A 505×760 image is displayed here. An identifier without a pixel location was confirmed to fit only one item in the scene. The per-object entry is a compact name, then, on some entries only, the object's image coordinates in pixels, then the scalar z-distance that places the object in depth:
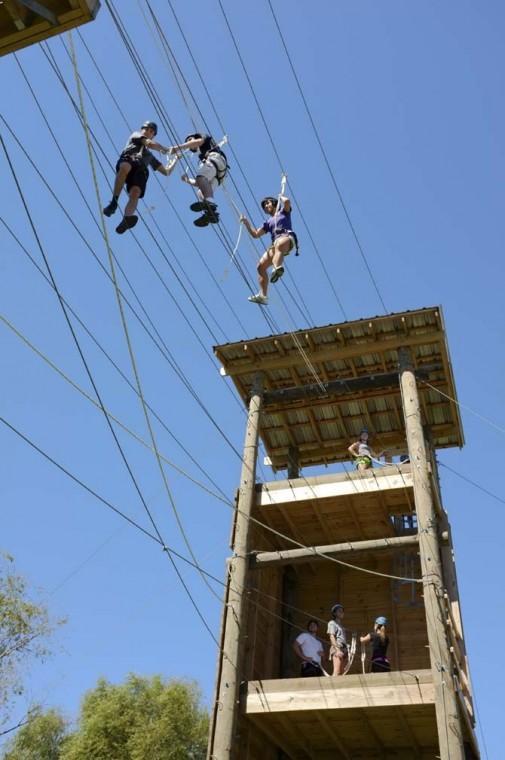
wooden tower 9.95
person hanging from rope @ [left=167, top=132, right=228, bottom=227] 8.61
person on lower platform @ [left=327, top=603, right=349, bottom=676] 10.51
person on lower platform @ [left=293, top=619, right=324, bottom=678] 10.87
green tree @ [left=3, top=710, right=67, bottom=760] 26.41
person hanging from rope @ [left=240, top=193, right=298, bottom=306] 10.38
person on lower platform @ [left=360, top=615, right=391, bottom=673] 10.39
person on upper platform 12.99
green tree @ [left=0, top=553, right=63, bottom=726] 20.08
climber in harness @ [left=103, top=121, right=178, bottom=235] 7.96
